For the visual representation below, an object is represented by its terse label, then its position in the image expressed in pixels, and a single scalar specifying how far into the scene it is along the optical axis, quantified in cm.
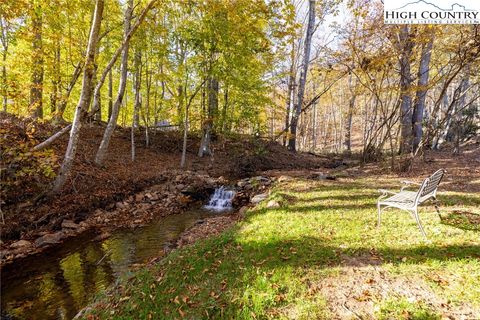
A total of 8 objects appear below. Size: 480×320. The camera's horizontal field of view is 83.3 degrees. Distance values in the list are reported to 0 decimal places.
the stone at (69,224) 859
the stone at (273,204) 778
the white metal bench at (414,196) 482
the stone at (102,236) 811
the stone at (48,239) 760
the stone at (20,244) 735
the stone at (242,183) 1296
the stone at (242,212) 864
